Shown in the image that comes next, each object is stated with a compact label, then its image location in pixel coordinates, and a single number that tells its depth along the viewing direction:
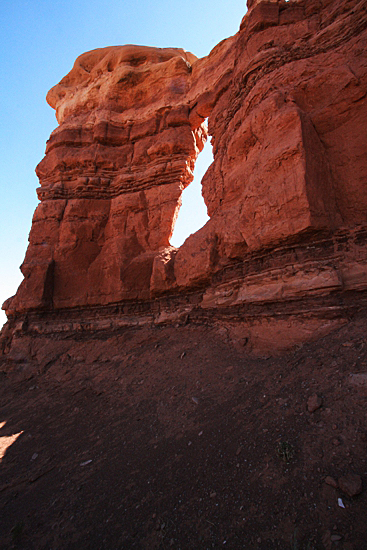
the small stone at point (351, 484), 2.09
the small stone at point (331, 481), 2.24
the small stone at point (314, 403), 3.10
